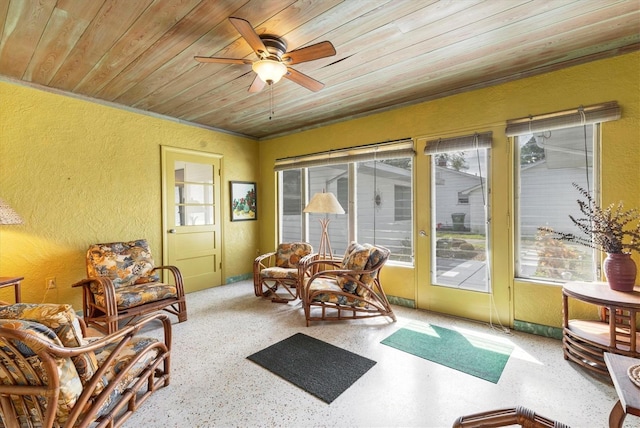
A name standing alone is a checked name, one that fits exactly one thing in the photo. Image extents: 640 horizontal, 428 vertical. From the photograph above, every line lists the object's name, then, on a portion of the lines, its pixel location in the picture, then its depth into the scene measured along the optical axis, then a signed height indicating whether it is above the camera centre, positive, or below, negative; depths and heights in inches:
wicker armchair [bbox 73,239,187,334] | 101.1 -29.7
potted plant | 80.3 -9.6
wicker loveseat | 43.6 -27.2
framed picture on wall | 187.2 +10.6
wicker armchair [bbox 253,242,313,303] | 141.6 -30.5
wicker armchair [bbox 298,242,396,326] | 115.3 -32.6
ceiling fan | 72.9 +45.6
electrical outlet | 118.6 -28.4
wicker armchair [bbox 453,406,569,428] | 38.4 -29.7
